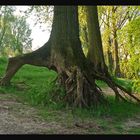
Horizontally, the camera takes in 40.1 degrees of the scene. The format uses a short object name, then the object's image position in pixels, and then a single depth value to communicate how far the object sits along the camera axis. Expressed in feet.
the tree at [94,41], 20.23
